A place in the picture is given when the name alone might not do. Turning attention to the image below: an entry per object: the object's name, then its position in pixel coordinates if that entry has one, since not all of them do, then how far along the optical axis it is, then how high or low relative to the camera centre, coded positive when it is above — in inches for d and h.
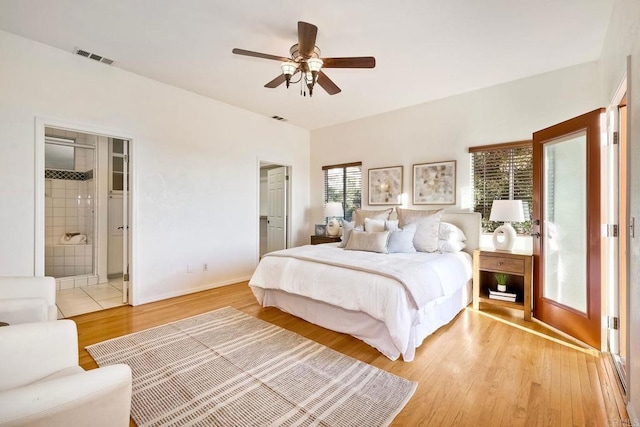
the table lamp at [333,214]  193.8 -0.6
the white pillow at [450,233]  136.2 -9.5
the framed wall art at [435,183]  155.9 +17.1
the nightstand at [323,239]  190.5 -17.8
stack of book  123.6 -36.1
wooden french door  93.6 -4.8
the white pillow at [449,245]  133.0 -15.2
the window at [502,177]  134.1 +18.1
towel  174.7 -16.3
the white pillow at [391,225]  142.8 -6.0
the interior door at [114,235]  182.1 -14.3
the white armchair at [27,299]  64.3 -21.2
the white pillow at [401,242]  129.6 -13.1
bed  86.9 -27.1
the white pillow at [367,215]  159.0 -1.0
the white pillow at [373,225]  144.8 -6.0
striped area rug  63.2 -44.5
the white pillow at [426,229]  133.0 -7.4
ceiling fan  88.8 +49.7
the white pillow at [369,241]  128.4 -12.9
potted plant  127.9 -30.7
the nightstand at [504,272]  118.0 -27.8
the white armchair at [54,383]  31.5 -23.0
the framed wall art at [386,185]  176.4 +17.9
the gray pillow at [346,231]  149.3 -9.6
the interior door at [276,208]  220.5 +4.0
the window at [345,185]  199.8 +20.3
